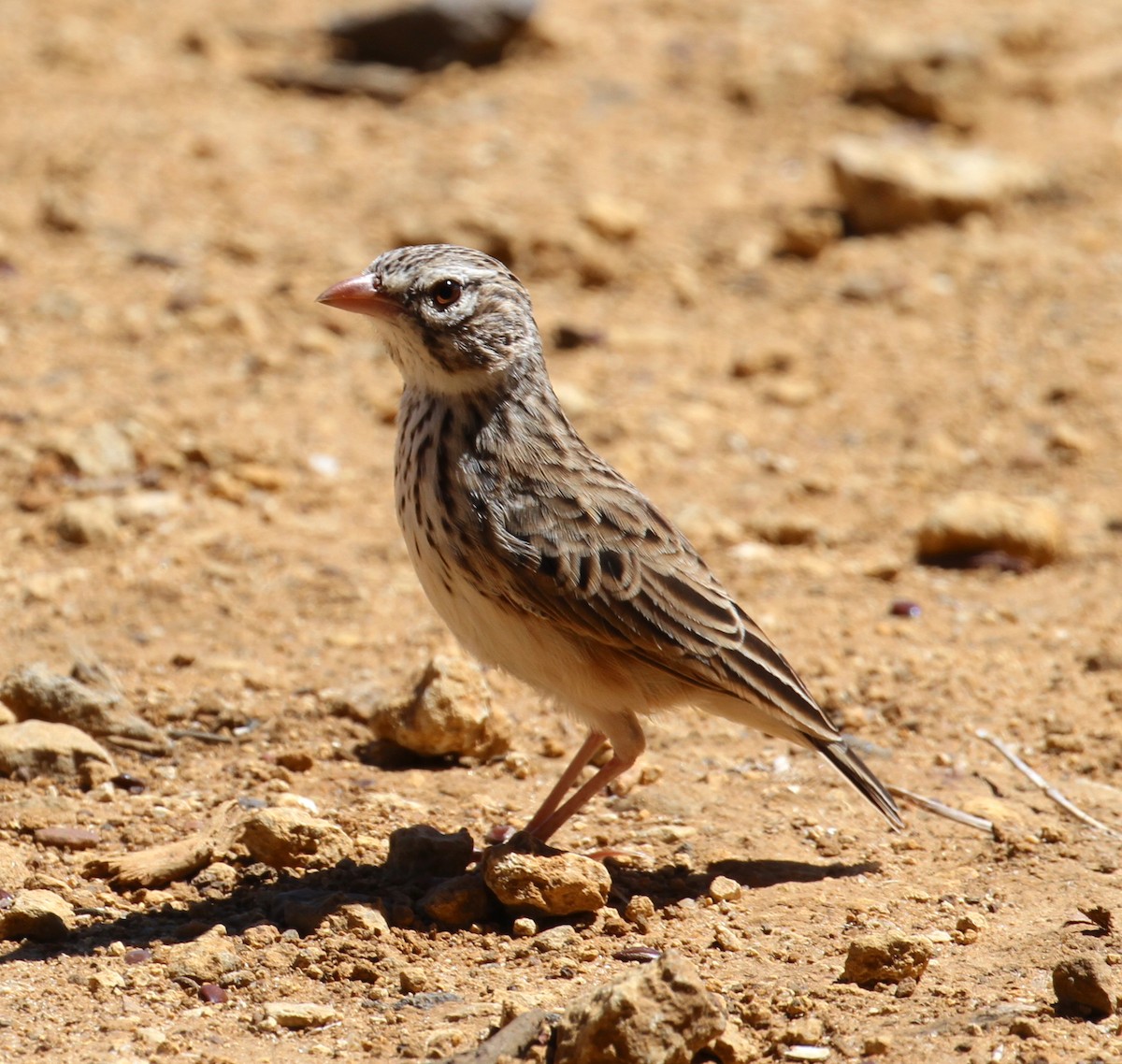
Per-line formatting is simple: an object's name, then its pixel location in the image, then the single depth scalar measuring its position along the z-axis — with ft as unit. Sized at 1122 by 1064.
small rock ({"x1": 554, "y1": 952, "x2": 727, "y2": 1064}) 25.39
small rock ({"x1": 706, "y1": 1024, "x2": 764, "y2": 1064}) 26.71
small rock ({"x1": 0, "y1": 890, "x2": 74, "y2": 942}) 30.35
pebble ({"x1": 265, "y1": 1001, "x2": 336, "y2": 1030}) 28.02
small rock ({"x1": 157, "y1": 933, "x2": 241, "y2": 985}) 29.32
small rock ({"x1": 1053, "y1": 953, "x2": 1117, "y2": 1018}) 27.07
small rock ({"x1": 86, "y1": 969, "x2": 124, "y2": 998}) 28.66
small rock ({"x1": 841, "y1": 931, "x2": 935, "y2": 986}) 28.77
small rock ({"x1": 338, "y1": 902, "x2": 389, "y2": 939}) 31.04
